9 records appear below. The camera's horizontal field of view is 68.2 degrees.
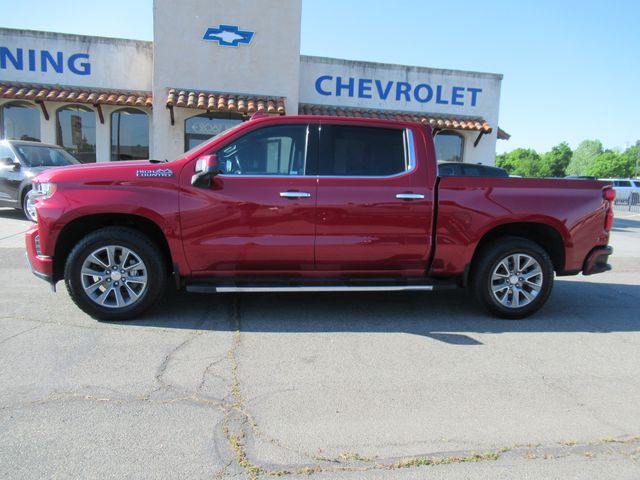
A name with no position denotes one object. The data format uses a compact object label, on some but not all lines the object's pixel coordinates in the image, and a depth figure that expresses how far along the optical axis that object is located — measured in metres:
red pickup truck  4.42
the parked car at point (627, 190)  31.47
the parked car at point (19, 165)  10.84
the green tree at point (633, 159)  86.18
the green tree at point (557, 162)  112.25
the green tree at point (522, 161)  114.50
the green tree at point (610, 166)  88.75
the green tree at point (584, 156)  103.69
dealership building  13.27
